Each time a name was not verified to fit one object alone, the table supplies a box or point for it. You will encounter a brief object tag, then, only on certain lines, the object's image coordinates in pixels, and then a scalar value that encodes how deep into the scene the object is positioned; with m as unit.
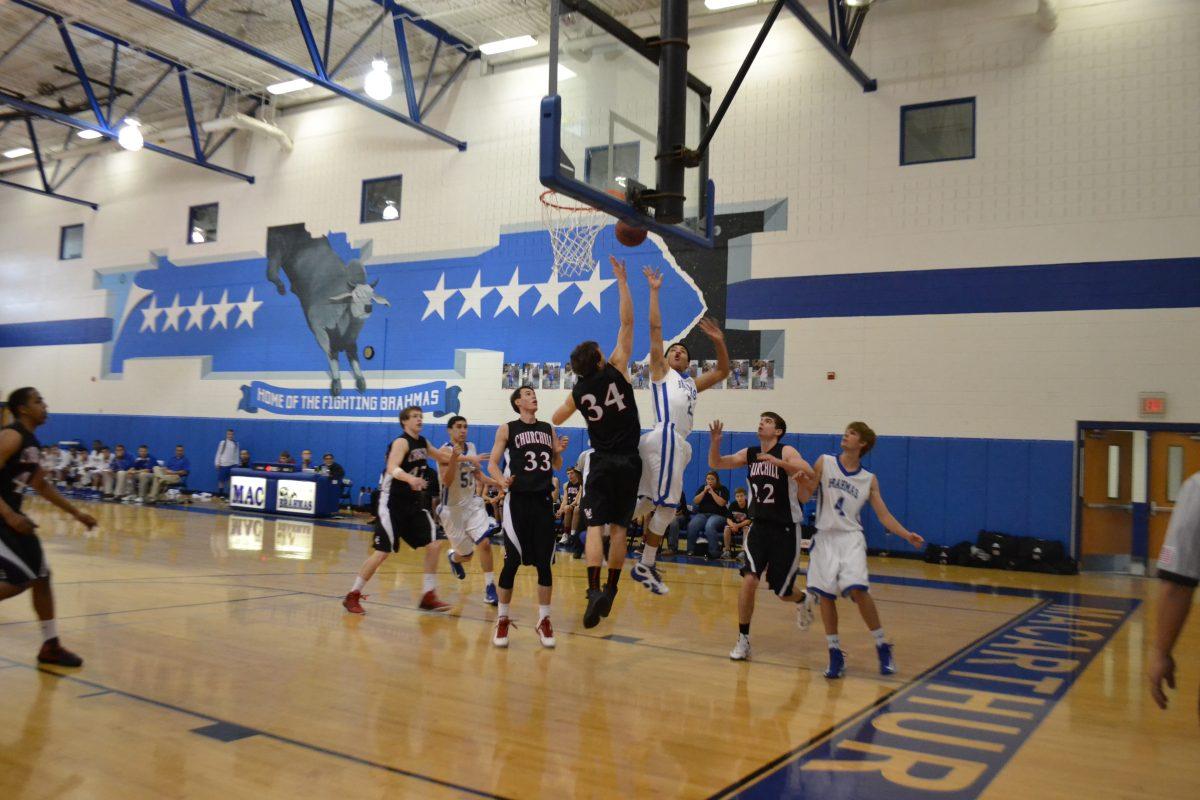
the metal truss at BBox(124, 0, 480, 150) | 12.66
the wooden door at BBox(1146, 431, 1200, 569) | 12.03
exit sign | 11.93
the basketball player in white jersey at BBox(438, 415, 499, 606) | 7.94
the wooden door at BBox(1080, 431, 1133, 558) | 12.49
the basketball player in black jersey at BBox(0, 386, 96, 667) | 4.93
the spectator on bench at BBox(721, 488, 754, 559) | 12.89
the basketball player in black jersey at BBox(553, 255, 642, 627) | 6.05
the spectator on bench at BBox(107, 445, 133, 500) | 19.11
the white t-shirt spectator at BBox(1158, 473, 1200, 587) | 2.66
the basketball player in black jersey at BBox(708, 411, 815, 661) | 5.99
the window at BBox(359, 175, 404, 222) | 18.16
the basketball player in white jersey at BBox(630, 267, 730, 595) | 6.47
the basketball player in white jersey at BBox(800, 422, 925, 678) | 5.64
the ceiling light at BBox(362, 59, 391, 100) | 13.62
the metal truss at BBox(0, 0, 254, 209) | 15.93
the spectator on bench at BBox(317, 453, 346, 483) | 17.42
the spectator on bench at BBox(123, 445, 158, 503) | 18.81
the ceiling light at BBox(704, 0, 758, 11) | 14.36
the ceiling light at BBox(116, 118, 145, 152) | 15.06
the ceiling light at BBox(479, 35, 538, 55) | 16.17
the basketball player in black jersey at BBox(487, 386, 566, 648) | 6.11
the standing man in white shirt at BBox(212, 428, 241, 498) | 19.30
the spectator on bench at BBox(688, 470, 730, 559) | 12.88
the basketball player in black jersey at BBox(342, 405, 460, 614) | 7.27
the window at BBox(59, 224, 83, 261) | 23.42
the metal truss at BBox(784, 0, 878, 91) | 12.85
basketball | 6.77
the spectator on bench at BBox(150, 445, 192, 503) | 18.67
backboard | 6.41
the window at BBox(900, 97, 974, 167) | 13.29
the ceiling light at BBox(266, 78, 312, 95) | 18.30
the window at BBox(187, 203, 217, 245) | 20.89
